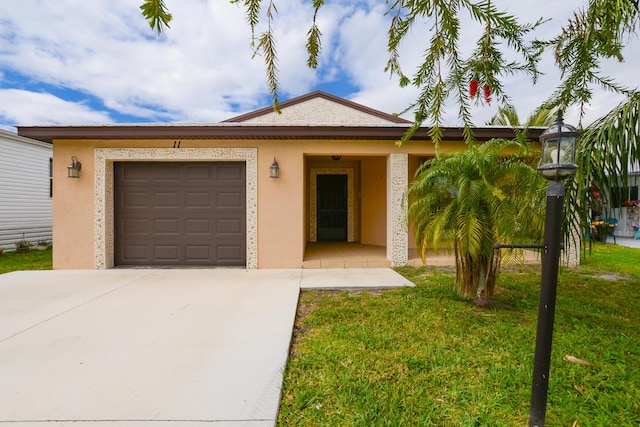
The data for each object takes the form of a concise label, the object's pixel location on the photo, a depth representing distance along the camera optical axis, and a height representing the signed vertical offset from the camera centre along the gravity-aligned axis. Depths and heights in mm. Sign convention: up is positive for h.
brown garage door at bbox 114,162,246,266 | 6594 -146
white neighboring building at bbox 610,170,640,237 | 12745 -601
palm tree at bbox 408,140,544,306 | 3576 -13
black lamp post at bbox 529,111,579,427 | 1799 -298
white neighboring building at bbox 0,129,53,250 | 9500 +614
